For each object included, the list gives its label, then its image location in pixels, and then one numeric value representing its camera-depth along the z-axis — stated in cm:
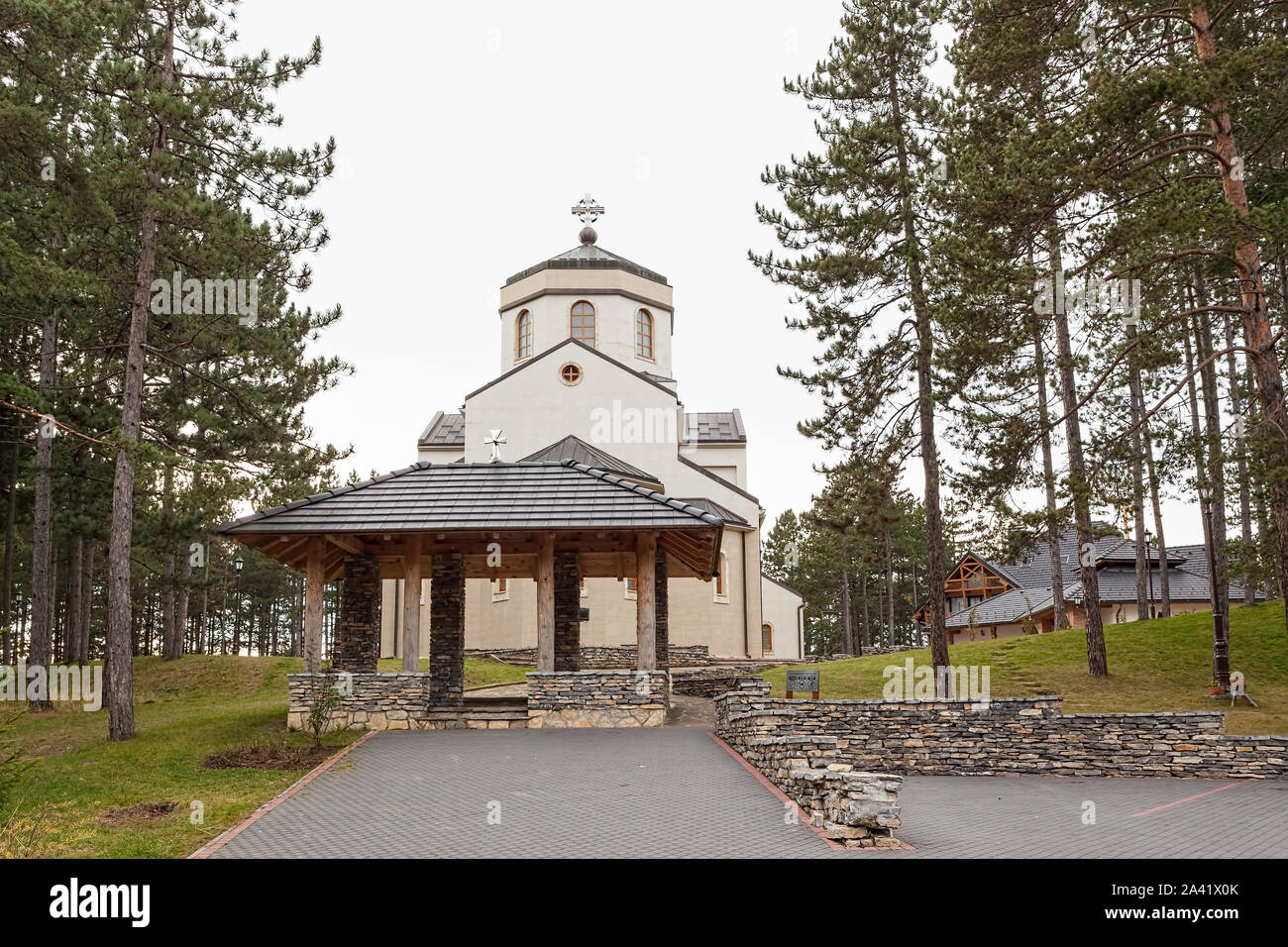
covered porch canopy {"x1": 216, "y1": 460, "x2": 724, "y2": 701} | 1576
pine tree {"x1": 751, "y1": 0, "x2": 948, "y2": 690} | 1942
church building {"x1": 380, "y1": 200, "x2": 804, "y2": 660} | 2919
